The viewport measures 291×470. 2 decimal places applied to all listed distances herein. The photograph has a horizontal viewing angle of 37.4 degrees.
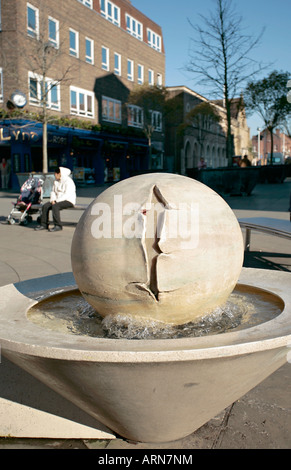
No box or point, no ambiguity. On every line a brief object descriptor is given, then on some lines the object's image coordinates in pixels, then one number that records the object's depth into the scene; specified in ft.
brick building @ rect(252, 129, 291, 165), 411.95
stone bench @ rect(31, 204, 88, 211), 35.48
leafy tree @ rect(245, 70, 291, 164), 118.21
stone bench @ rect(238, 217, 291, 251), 20.20
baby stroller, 39.01
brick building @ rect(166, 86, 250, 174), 147.13
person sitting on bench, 35.01
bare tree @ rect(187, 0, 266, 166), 79.30
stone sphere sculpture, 8.47
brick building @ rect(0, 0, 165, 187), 81.92
